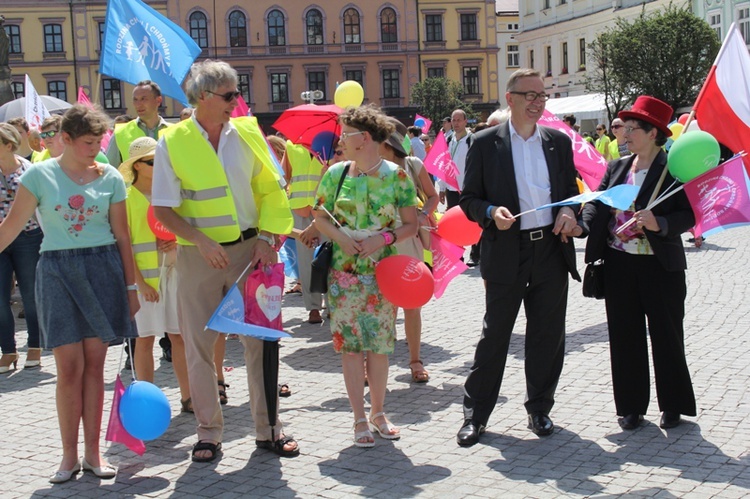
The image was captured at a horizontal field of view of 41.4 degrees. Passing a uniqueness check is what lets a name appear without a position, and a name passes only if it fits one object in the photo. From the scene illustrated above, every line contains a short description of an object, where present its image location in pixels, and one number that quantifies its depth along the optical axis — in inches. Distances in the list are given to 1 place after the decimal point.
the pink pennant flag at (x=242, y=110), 381.6
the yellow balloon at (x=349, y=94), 353.7
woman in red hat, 223.3
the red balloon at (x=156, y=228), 242.2
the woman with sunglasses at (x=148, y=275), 244.4
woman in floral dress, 221.1
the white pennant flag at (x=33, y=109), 446.6
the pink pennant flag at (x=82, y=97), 440.9
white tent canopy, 1544.0
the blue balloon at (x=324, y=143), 340.5
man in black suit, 220.7
